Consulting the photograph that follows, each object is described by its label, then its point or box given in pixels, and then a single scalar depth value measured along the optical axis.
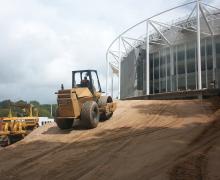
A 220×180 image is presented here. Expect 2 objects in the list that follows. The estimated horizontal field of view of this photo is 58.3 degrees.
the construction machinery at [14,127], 11.92
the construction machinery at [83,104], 8.70
